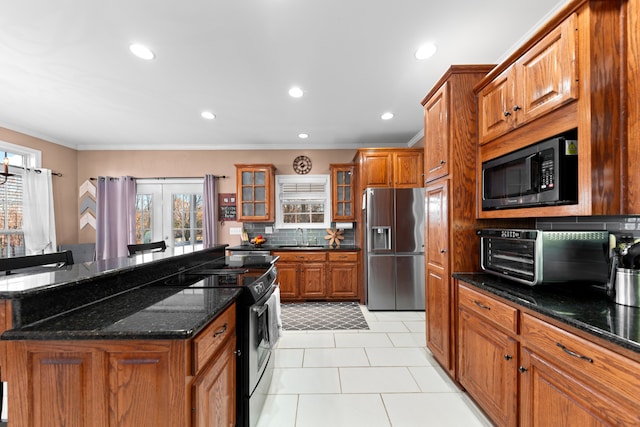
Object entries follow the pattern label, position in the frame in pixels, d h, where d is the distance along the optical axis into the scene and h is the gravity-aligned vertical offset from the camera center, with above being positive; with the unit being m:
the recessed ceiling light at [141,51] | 2.13 +1.36
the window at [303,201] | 4.88 +0.26
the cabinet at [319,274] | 4.23 -0.93
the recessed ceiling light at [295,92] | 2.86 +1.35
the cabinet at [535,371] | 0.92 -0.71
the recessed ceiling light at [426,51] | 2.16 +1.35
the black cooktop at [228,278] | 1.66 -0.43
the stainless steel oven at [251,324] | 1.57 -0.69
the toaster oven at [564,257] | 1.47 -0.25
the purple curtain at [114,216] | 4.66 +0.03
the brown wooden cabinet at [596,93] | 1.22 +0.56
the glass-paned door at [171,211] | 4.90 +0.11
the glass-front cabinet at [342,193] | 4.62 +0.38
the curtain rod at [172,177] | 4.85 +0.73
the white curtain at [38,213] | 3.95 +0.08
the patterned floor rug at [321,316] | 3.31 -1.38
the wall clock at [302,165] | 4.90 +0.93
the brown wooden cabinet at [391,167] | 4.12 +0.73
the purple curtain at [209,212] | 4.72 +0.08
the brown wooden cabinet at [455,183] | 2.04 +0.24
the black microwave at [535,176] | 1.34 +0.22
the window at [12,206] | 3.79 +0.18
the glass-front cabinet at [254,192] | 4.61 +0.42
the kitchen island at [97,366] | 0.95 -0.54
